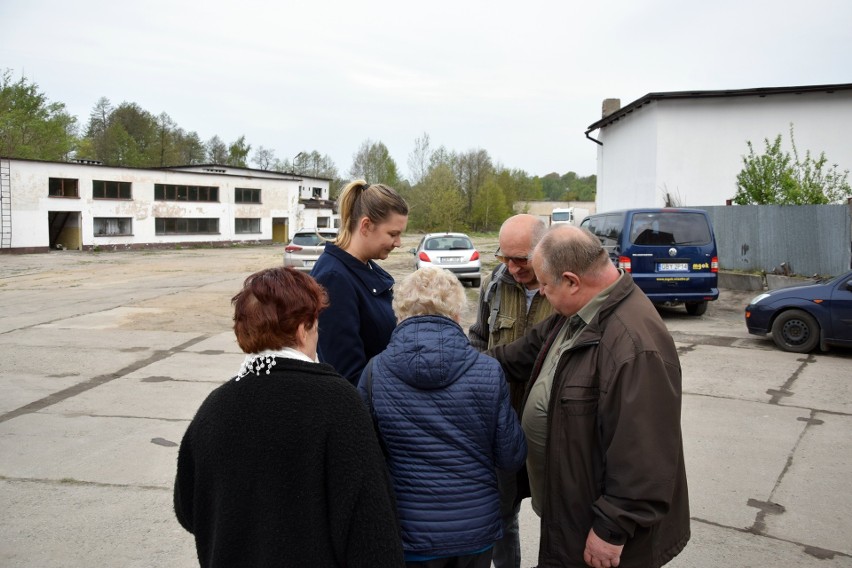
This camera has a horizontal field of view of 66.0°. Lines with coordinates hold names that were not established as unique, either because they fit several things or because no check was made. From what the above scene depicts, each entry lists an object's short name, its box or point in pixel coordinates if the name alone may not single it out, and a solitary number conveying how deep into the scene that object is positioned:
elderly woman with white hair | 2.24
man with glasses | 3.20
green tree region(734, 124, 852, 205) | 18.23
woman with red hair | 1.67
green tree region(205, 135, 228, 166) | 87.50
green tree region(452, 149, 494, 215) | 80.56
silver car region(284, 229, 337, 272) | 23.06
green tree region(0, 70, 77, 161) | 54.03
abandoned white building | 39.22
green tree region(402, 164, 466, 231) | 65.06
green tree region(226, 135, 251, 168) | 87.38
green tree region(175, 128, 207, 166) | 83.69
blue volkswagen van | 12.09
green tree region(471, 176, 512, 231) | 76.06
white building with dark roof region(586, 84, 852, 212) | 23.80
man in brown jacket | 2.05
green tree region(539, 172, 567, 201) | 110.14
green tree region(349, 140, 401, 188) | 83.31
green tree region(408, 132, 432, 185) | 72.81
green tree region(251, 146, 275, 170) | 88.38
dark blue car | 9.25
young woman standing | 2.53
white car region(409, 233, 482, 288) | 19.31
